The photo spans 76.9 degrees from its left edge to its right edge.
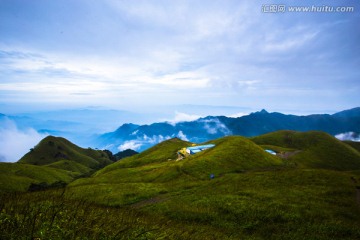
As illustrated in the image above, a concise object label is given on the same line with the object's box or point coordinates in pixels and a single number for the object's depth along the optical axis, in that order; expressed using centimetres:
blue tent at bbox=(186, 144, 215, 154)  11198
